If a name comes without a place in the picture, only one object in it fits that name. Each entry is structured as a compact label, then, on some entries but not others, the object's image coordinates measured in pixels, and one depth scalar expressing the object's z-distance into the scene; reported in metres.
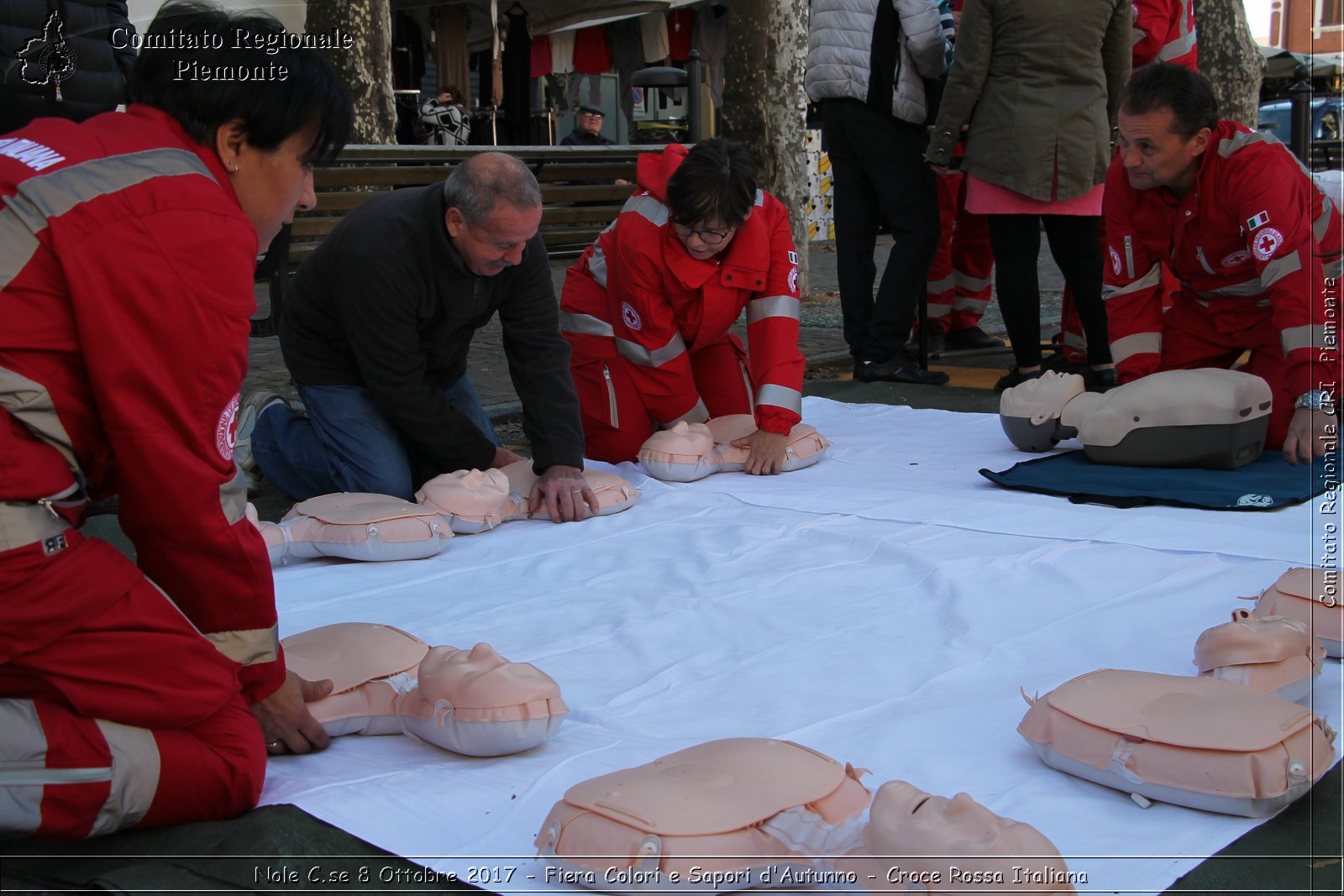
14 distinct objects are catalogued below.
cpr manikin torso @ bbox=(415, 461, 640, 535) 2.87
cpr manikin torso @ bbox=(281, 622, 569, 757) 1.64
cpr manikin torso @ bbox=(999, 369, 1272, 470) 3.11
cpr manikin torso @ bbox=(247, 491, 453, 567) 2.65
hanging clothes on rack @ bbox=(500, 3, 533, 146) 10.94
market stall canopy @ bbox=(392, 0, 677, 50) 10.15
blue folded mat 2.85
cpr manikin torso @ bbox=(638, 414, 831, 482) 3.38
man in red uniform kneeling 3.10
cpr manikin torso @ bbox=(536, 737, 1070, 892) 1.25
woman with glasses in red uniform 3.32
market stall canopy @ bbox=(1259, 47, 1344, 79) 14.13
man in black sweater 2.87
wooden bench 5.25
